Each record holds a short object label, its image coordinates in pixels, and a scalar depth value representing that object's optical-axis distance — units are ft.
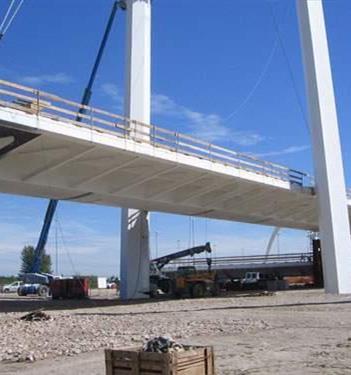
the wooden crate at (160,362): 24.57
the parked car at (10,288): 257.07
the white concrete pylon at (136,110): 147.23
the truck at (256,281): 194.80
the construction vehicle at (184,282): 146.82
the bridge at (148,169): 97.25
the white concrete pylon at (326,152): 144.46
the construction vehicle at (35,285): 199.36
